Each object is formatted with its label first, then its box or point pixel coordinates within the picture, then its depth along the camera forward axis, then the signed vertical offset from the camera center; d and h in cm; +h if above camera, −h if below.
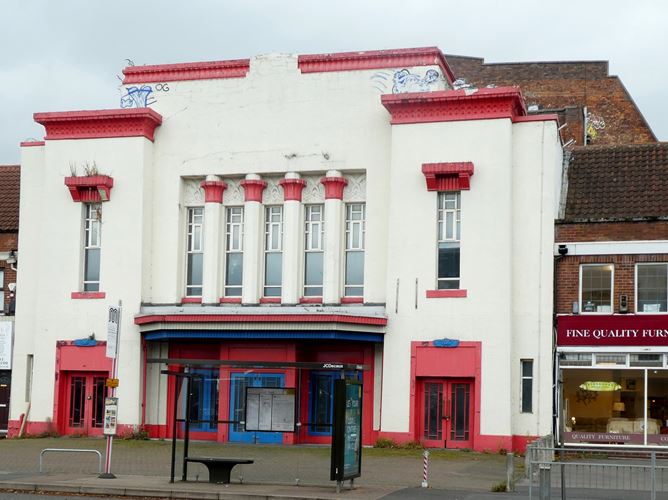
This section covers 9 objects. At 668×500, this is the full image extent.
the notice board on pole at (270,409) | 2216 -79
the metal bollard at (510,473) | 2170 -189
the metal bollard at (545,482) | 1650 -156
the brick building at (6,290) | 3700 +237
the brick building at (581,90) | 4800 +1228
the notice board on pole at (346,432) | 2094 -115
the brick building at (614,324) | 3128 +141
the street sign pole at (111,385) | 2266 -42
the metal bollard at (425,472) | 2273 -200
